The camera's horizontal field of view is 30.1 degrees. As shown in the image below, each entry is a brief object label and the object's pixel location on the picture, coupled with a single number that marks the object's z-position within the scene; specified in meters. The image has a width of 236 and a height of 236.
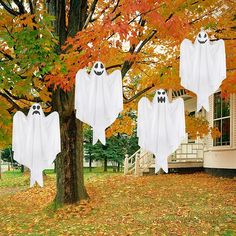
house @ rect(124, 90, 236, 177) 16.75
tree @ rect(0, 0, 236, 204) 6.22
